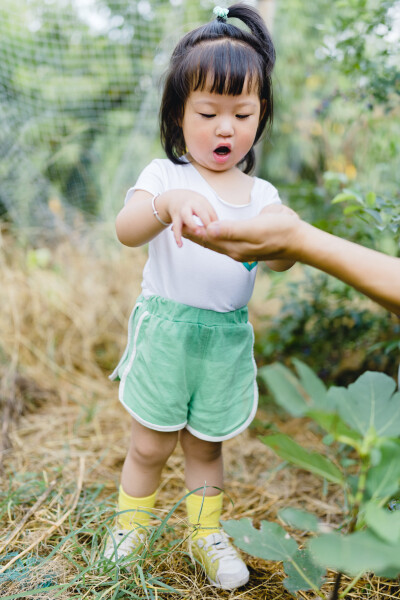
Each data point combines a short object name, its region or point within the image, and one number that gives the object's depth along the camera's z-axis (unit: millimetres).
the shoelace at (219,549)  1147
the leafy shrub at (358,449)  558
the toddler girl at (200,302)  1086
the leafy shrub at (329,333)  2002
